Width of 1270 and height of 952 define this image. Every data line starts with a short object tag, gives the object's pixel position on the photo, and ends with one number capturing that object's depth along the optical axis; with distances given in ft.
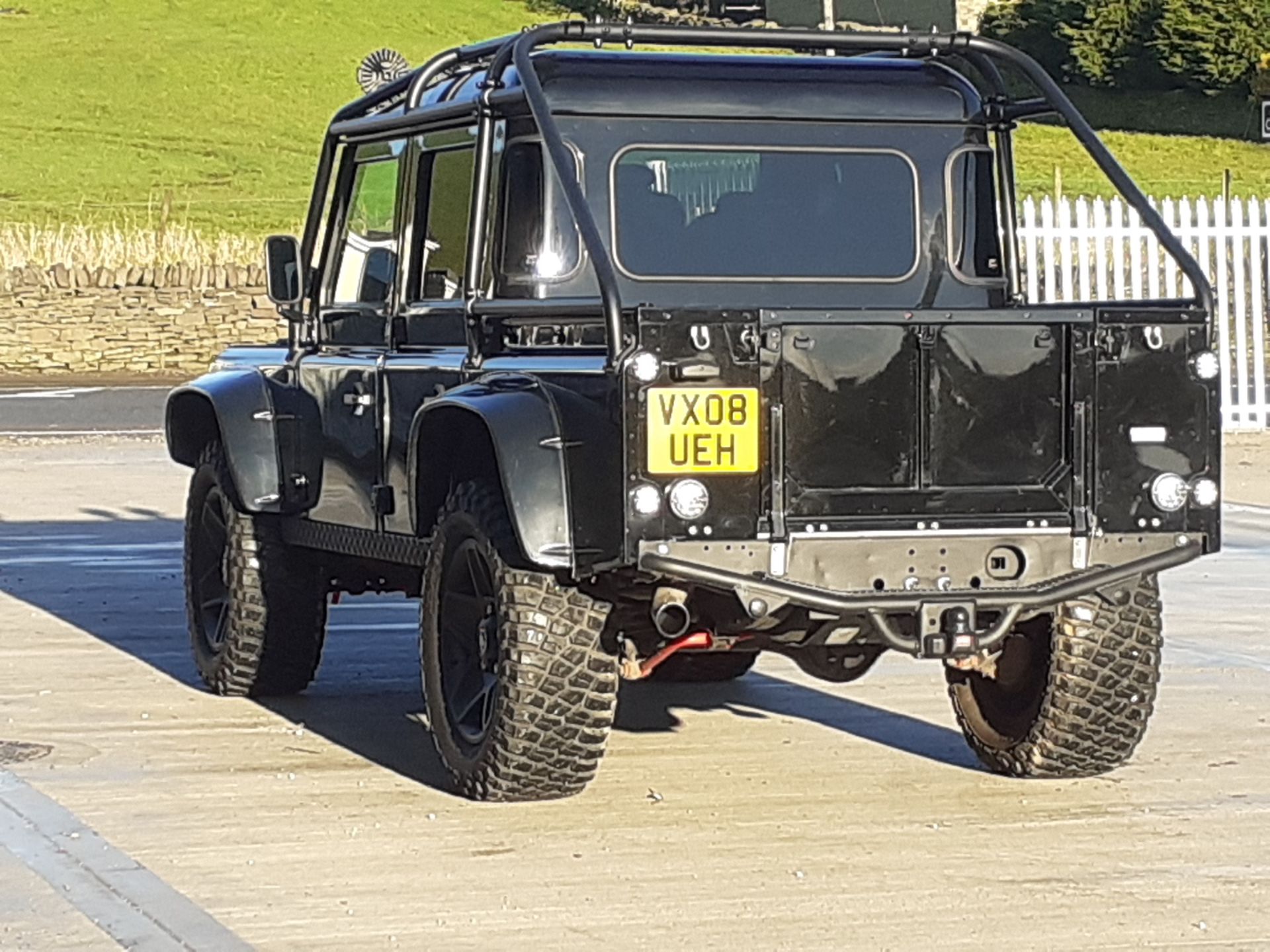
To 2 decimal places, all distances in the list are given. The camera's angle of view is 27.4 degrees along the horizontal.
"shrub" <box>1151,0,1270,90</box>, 245.24
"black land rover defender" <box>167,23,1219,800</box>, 23.15
